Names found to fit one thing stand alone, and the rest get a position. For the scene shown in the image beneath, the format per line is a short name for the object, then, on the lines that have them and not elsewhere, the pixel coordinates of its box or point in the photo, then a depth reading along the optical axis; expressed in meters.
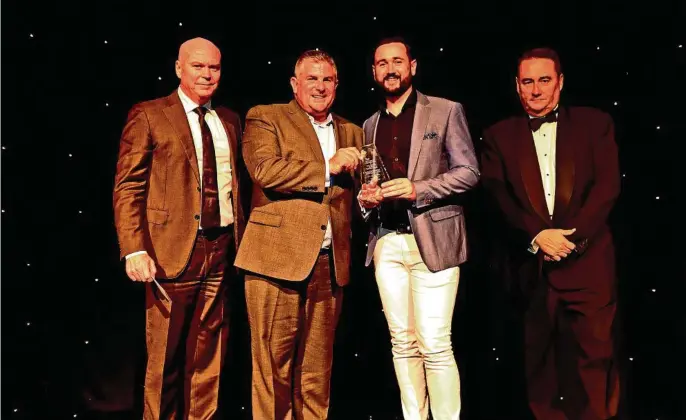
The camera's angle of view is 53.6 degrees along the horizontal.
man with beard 2.93
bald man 3.01
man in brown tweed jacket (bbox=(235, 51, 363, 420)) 2.94
